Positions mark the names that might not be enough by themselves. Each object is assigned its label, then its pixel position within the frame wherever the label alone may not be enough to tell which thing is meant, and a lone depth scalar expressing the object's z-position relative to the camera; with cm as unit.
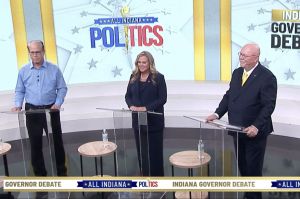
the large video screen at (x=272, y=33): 696
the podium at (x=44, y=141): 460
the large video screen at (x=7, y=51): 740
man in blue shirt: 484
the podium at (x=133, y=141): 454
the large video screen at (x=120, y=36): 756
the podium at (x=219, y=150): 394
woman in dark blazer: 459
